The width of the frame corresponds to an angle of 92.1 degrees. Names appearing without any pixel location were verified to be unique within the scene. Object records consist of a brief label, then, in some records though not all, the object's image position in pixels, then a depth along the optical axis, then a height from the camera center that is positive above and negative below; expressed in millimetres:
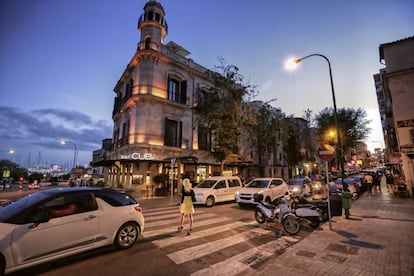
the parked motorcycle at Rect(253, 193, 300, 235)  6633 -1683
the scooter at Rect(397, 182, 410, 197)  14531 -1721
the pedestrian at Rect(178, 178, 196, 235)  6793 -1018
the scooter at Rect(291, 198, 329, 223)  7145 -1514
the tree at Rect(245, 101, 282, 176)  26064 +5162
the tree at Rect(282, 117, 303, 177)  37700 +3904
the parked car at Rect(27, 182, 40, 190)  29359 -2052
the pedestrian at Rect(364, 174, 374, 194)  19553 -1391
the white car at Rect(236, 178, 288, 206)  11312 -1215
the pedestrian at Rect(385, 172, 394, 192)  19216 -1223
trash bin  8164 -1536
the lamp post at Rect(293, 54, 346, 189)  10427 +1304
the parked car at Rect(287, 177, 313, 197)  15227 -1400
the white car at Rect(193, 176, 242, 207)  12325 -1280
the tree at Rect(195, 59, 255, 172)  19953 +6037
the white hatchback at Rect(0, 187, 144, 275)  3752 -1144
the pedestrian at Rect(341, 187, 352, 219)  8333 -1330
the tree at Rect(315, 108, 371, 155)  34472 +7045
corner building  19281 +5648
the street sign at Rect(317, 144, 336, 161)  7238 +577
